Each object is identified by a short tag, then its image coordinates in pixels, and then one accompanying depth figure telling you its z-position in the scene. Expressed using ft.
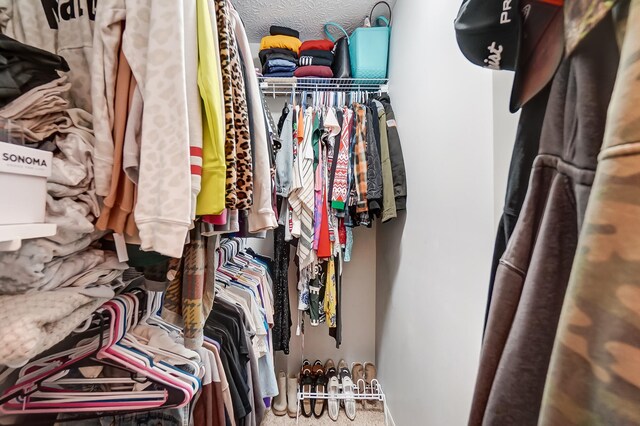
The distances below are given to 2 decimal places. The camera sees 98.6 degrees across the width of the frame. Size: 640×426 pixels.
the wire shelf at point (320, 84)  5.51
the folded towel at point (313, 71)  5.44
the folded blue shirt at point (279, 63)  5.48
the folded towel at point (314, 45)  5.57
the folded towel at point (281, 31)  5.62
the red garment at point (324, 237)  5.04
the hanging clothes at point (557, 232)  0.94
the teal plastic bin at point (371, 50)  5.29
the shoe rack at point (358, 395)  5.49
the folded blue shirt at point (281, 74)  5.59
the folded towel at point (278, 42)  5.49
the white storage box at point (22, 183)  1.21
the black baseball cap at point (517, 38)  1.14
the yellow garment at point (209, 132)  1.72
